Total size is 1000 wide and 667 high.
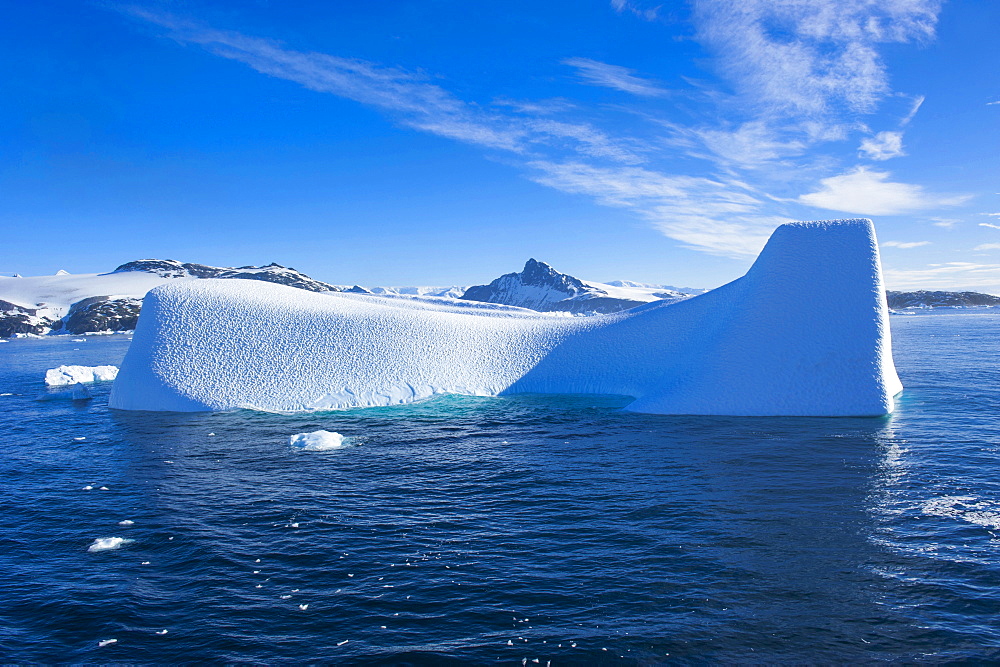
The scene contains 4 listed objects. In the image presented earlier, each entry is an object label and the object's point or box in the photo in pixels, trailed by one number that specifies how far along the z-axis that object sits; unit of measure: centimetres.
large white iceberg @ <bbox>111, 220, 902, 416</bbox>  2012
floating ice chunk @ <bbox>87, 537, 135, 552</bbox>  982
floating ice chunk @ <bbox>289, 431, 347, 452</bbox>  1645
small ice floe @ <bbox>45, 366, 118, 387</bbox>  3344
